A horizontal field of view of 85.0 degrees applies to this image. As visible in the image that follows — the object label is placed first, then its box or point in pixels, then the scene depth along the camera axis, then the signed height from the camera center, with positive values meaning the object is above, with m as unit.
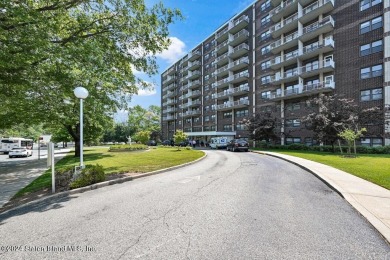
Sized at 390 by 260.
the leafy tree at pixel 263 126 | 31.23 +0.59
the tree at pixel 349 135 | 17.05 -0.41
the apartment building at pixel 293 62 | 25.06 +10.55
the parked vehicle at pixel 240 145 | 27.48 -1.94
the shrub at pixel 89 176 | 7.62 -1.75
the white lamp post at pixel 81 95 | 7.74 +1.30
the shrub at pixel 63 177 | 7.83 -1.83
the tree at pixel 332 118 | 21.91 +1.28
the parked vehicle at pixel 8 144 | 37.91 -2.43
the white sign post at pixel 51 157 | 7.24 -0.93
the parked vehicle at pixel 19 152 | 27.05 -2.83
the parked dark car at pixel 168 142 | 53.07 -3.10
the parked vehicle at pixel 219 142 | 35.39 -2.01
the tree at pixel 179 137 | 31.66 -1.03
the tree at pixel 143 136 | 39.25 -1.08
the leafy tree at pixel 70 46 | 7.06 +3.34
